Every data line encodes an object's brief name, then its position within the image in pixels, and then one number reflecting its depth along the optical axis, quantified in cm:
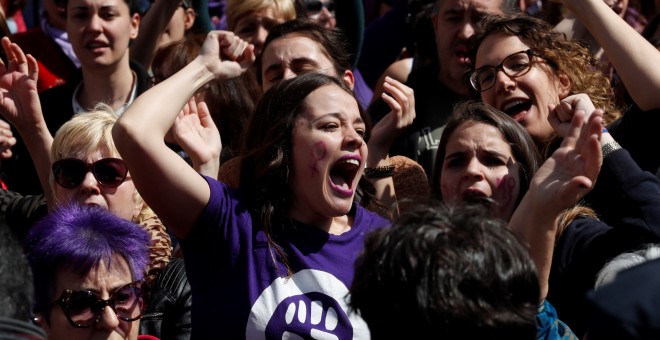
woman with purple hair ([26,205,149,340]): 304
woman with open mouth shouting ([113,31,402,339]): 301
